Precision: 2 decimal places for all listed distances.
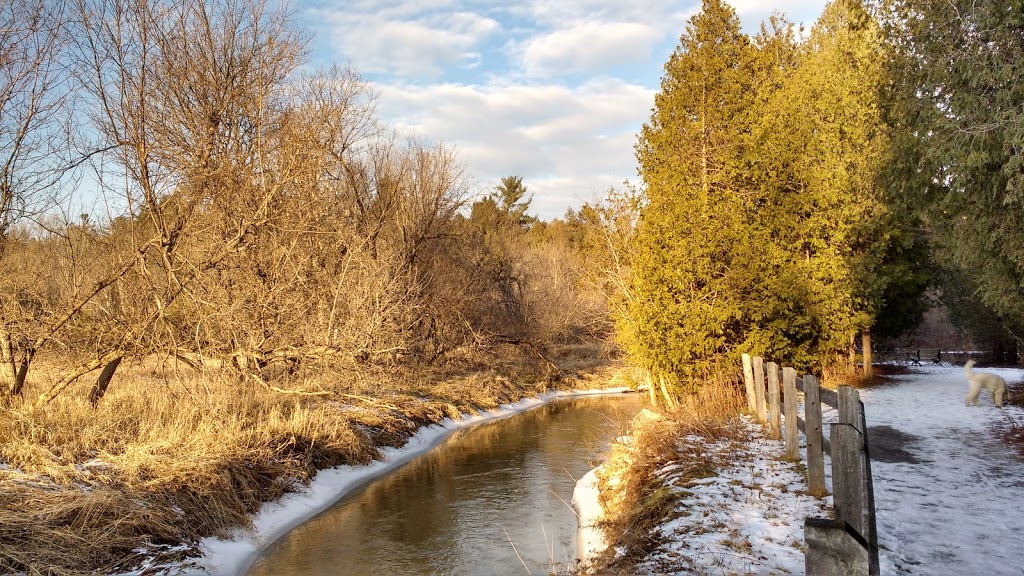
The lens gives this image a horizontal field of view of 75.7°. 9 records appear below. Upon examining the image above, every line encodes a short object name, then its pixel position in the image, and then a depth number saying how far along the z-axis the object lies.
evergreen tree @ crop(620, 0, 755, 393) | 14.55
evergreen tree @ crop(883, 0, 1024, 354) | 8.63
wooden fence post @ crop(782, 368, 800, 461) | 8.57
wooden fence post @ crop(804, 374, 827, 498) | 7.11
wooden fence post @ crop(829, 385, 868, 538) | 3.47
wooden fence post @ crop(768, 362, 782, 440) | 10.20
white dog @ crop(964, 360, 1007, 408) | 14.06
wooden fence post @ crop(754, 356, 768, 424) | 11.52
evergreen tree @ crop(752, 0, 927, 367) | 18.70
